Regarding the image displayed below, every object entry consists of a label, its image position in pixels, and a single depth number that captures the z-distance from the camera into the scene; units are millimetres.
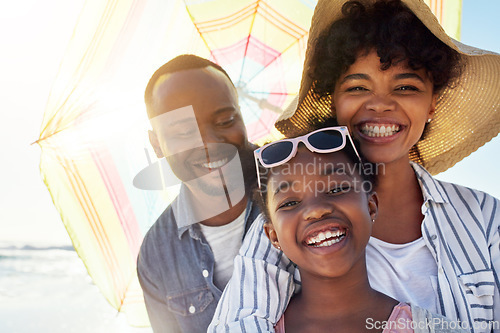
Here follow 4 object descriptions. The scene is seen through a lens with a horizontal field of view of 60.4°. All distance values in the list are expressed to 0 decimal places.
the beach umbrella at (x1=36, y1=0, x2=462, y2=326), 708
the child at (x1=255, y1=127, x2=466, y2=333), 500
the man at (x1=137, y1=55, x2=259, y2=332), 697
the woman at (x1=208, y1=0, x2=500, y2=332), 535
